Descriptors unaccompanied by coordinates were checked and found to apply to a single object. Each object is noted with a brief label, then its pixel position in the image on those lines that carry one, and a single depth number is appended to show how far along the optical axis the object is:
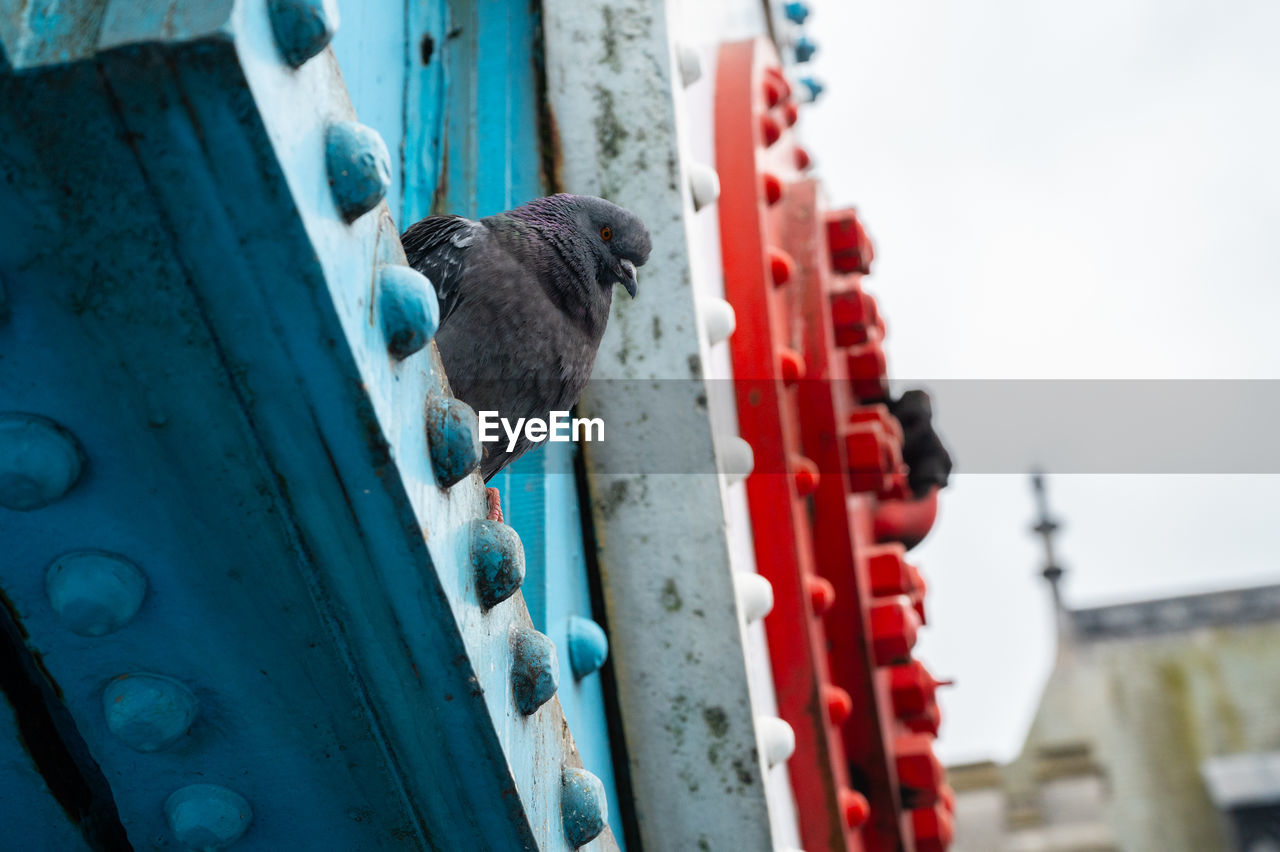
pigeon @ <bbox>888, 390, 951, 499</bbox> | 4.44
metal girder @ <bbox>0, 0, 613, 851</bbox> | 1.20
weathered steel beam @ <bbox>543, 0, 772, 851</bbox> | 2.58
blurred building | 22.03
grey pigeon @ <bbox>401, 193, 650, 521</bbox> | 2.50
